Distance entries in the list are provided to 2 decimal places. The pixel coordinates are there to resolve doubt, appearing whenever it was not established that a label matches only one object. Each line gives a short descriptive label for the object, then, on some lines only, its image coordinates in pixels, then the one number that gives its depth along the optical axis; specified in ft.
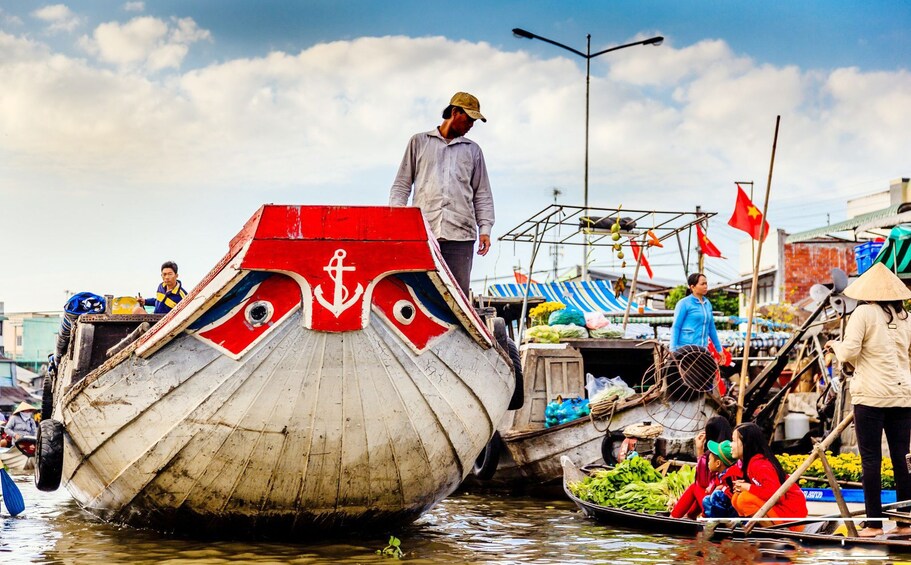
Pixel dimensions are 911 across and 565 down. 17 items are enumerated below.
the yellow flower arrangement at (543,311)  36.34
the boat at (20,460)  43.96
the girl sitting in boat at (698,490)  21.26
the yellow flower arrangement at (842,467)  24.19
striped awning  54.65
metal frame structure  38.82
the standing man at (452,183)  21.34
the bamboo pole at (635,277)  41.48
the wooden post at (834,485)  18.53
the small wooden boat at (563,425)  29.73
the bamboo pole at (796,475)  18.02
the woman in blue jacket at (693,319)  30.73
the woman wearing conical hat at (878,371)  18.84
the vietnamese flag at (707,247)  55.05
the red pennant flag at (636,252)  46.66
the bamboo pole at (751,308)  28.66
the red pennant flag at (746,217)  45.16
